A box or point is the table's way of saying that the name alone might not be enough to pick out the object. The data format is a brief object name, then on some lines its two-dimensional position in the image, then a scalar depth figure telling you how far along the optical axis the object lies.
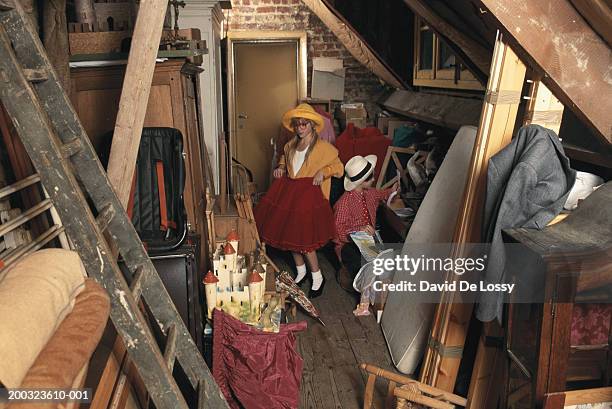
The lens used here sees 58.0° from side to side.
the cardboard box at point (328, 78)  6.15
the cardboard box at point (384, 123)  5.58
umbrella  3.49
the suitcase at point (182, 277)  2.55
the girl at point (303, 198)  3.95
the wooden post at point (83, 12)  2.77
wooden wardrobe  2.74
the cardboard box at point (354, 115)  5.63
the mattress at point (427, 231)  2.97
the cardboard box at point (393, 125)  5.22
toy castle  2.72
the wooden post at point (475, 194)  2.30
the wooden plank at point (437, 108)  3.84
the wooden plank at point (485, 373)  2.34
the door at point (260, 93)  6.27
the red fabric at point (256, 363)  2.51
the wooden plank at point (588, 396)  1.73
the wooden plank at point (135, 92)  1.84
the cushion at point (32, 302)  1.00
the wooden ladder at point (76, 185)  1.32
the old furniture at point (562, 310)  1.69
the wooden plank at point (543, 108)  2.28
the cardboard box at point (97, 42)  2.69
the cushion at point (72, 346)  1.04
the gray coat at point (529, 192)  2.06
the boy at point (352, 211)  4.17
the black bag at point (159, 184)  2.70
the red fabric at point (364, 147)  4.89
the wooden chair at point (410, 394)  2.30
